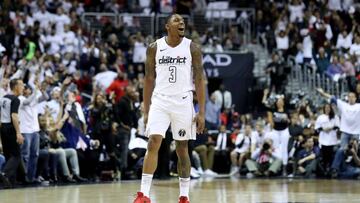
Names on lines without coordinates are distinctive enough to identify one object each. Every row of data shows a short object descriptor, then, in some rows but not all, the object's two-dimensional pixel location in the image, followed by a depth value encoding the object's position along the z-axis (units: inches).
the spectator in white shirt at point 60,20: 1030.4
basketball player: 460.4
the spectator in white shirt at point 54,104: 764.0
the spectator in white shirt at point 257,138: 850.1
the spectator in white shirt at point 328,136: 816.9
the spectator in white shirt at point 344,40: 1096.2
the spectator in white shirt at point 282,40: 1128.2
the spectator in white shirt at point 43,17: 1033.0
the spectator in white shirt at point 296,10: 1175.6
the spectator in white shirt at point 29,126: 690.2
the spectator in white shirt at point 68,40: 1002.7
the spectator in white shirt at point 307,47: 1080.2
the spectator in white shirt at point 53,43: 989.7
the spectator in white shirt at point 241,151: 858.8
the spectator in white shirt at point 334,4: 1196.9
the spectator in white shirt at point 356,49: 1019.9
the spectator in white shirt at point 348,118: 794.2
